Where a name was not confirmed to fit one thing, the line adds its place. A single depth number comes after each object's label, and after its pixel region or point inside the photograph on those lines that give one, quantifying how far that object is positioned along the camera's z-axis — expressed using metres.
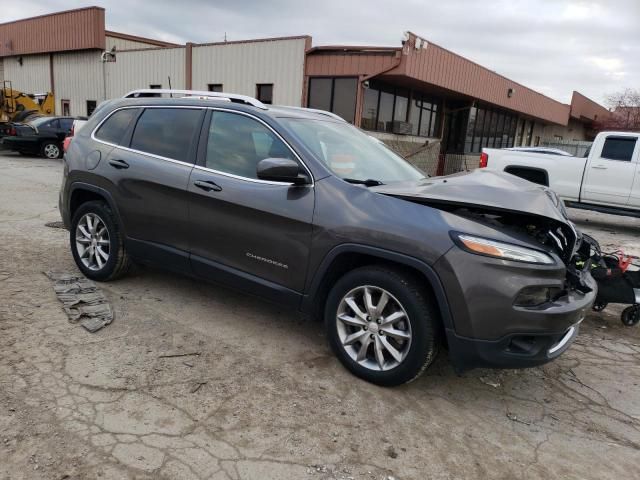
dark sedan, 17.23
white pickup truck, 9.94
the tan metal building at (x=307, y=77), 16.61
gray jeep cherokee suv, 2.82
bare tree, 42.88
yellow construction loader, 21.59
